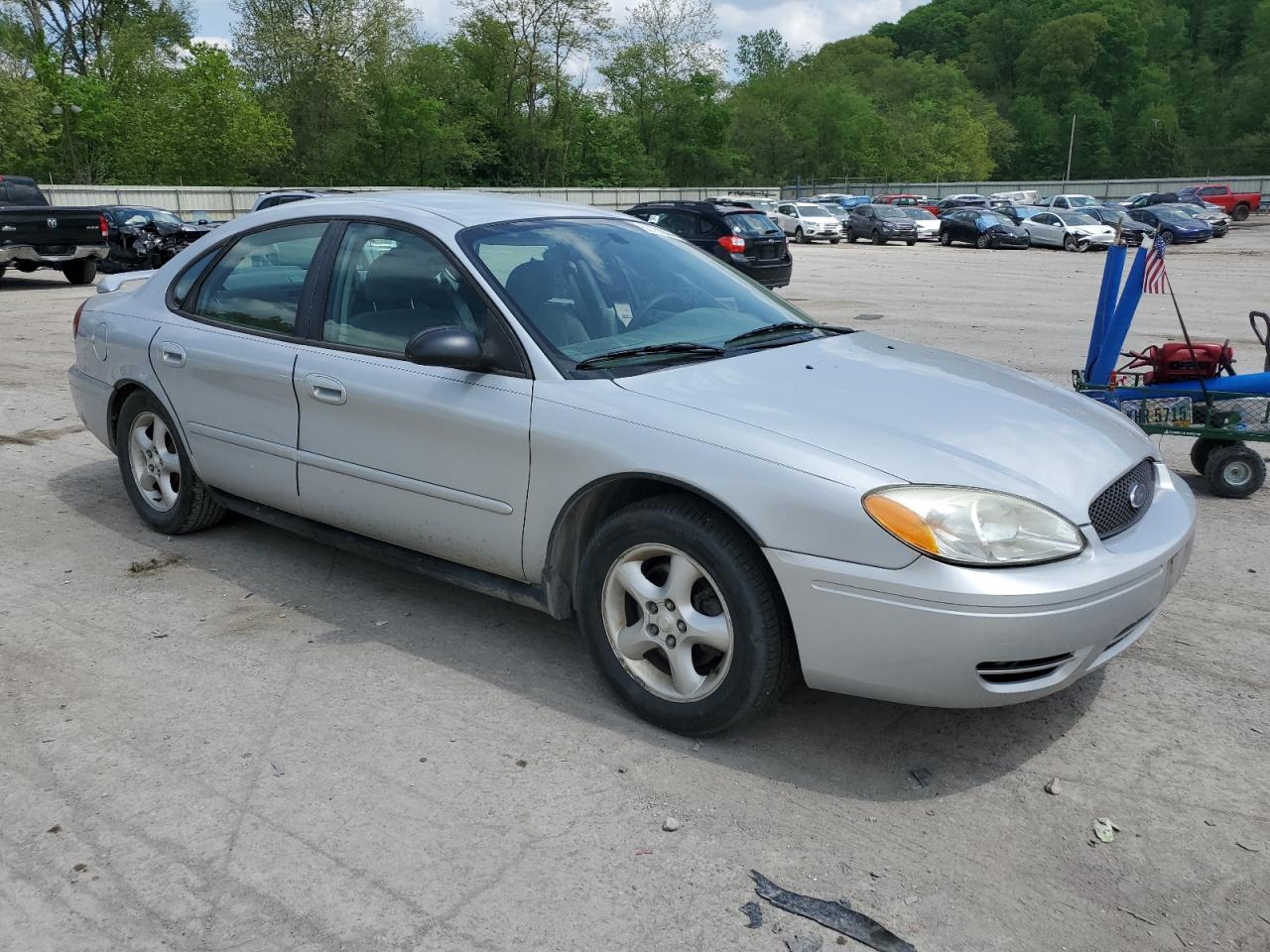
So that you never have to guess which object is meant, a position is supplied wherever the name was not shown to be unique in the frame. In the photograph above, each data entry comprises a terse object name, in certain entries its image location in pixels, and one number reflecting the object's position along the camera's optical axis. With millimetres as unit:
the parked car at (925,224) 42062
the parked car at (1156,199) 49038
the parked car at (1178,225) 37531
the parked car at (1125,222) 34719
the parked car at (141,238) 22469
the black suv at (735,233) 18234
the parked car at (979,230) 37000
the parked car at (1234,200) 51875
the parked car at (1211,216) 40709
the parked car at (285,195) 16781
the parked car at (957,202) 52066
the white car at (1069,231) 35500
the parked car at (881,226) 40594
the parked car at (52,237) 18984
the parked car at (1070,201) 46281
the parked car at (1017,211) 38062
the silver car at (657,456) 2992
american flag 6812
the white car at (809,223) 41156
